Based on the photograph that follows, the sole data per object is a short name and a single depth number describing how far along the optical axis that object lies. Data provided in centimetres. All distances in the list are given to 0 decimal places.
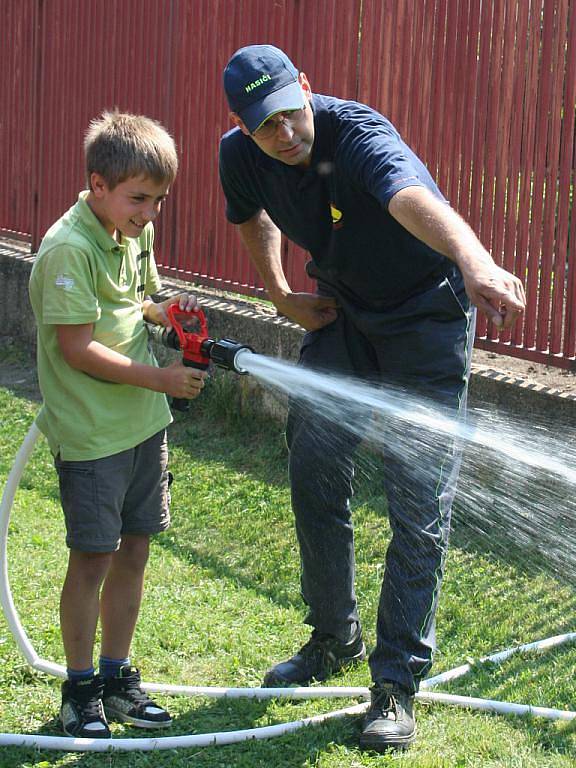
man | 358
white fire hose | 353
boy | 349
